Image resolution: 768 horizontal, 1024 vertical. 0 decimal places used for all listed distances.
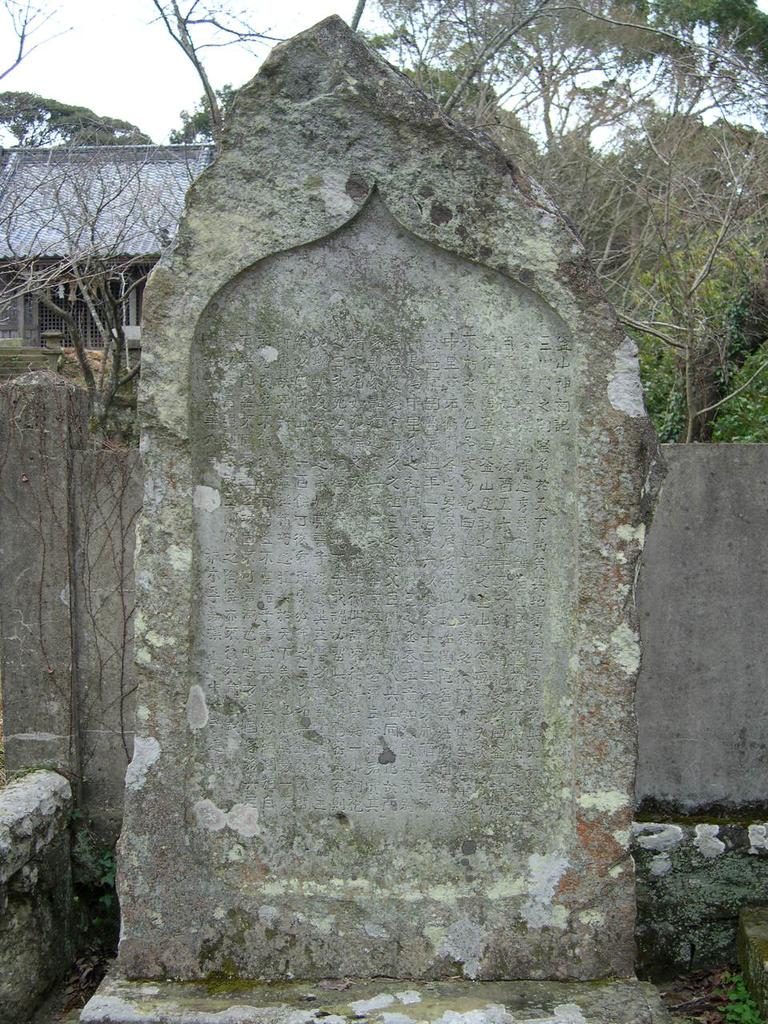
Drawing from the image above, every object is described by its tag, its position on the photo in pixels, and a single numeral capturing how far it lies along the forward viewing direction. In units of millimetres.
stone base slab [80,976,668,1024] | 2363
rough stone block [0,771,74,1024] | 2867
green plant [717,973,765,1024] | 3098
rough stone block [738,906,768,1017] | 3094
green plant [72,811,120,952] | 3383
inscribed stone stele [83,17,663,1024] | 2514
